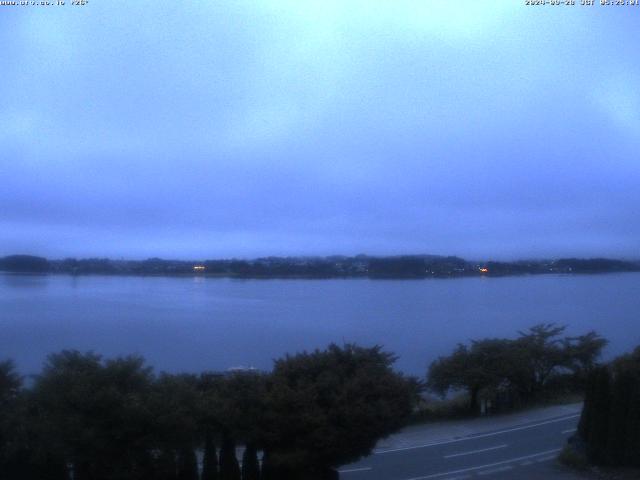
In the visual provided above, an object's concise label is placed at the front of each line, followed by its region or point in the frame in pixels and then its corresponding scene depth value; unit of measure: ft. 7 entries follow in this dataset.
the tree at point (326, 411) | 40.68
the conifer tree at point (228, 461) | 42.80
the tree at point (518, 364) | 89.25
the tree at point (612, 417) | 49.70
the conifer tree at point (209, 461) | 42.45
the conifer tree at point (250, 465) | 43.83
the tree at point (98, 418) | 36.68
